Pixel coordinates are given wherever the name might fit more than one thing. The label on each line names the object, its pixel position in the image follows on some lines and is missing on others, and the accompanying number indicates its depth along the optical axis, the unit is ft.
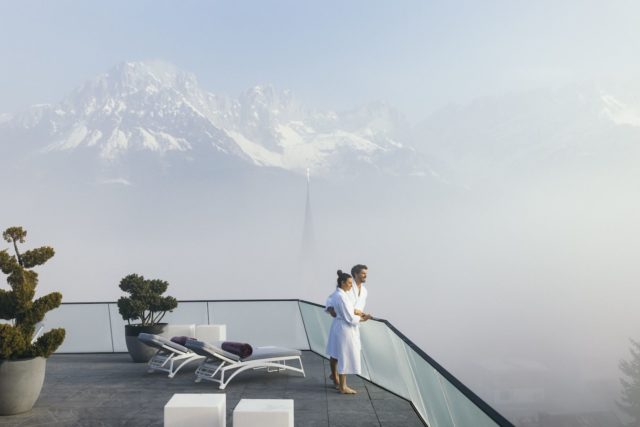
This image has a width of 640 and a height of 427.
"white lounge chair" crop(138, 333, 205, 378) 32.42
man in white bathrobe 28.55
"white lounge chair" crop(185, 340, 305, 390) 30.04
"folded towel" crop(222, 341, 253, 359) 31.07
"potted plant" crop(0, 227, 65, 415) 24.71
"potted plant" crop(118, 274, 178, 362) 38.11
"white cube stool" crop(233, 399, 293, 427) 19.38
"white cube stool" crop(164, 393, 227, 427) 19.89
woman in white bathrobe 28.04
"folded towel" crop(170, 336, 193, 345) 33.42
